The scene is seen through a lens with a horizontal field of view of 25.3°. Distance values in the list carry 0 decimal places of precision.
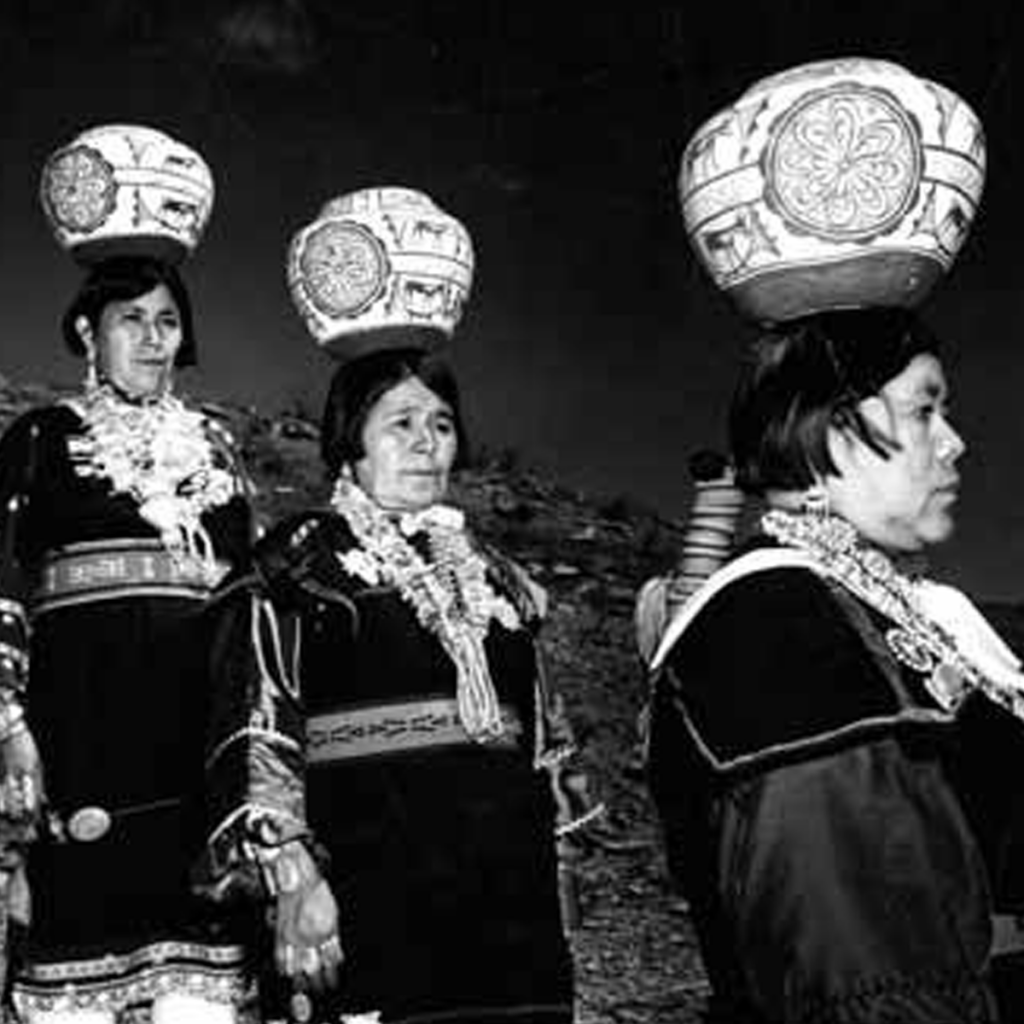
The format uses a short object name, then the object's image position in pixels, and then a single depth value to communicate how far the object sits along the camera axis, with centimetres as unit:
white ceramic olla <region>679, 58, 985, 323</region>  194
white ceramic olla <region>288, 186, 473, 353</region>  337
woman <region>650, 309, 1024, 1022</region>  164
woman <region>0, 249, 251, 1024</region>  324
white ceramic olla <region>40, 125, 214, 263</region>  371
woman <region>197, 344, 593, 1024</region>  293
